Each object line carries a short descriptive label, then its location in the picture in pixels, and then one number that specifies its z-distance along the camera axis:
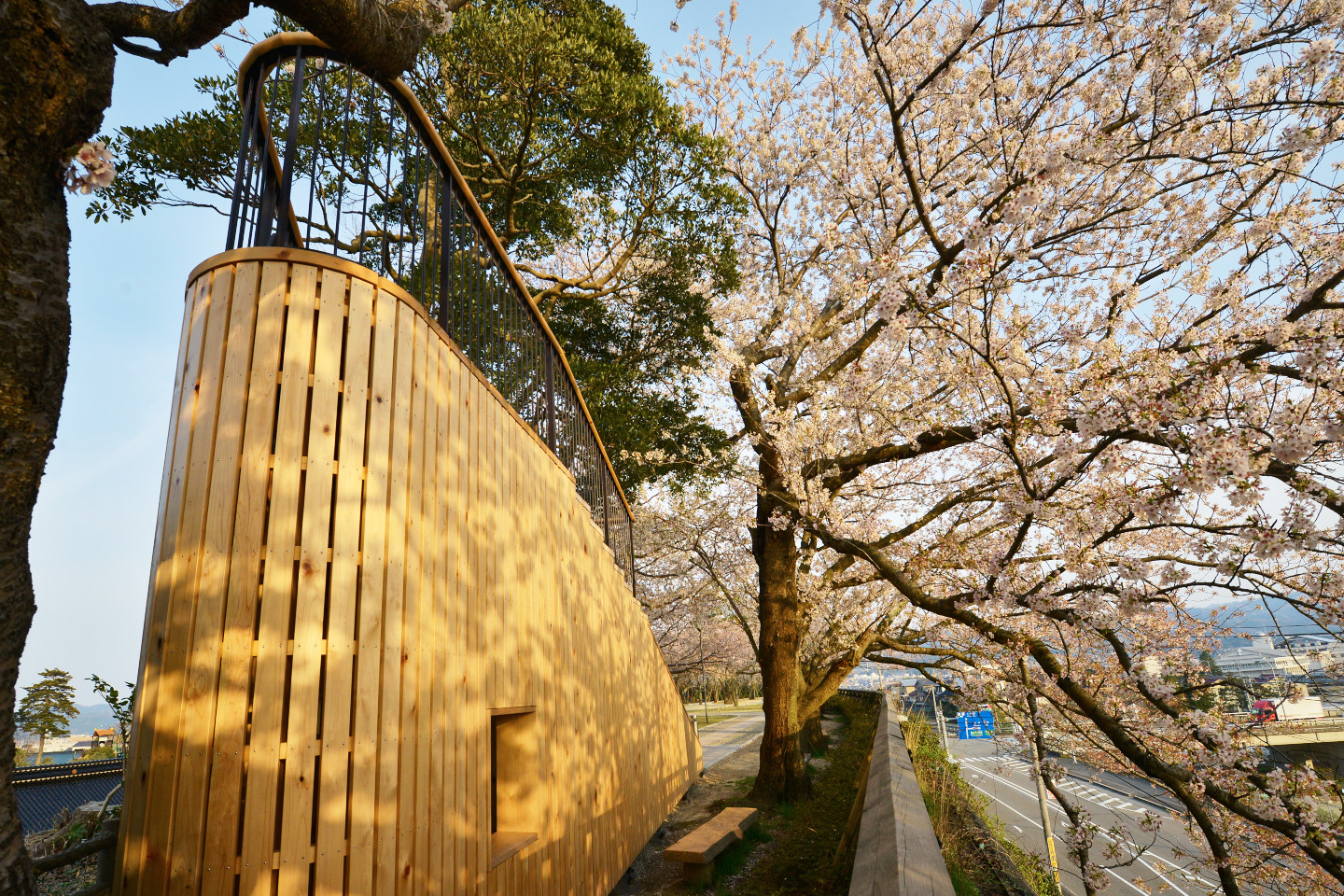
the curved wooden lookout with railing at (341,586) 2.05
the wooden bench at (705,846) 5.14
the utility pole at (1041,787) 4.82
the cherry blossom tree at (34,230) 1.57
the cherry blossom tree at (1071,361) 3.35
